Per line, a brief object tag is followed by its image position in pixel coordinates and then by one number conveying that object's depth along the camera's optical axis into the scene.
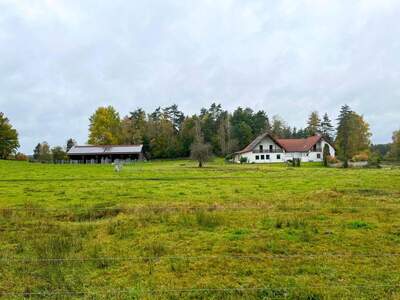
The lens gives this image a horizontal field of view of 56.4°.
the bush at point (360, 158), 59.31
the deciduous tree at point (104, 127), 96.31
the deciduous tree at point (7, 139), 74.69
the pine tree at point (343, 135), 81.00
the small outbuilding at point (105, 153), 87.75
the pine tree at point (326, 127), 108.12
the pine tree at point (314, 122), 108.85
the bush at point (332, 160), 60.04
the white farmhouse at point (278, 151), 79.00
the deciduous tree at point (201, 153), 55.56
